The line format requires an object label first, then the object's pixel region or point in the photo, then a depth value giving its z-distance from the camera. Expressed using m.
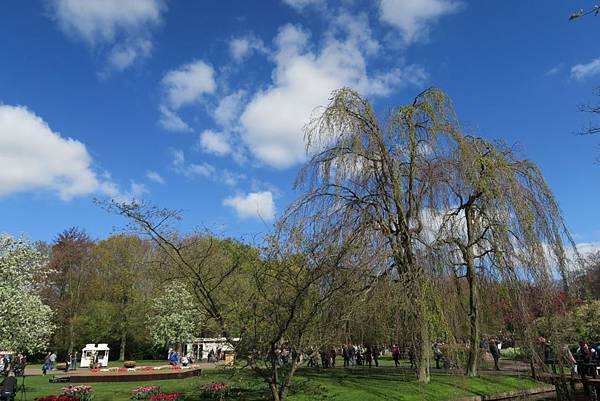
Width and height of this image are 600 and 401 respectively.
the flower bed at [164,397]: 15.60
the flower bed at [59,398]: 15.38
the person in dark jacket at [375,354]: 30.02
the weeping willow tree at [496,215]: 14.83
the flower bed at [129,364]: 29.85
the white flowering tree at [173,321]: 34.53
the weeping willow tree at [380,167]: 15.88
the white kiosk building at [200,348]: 41.13
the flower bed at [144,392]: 16.50
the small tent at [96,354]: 34.59
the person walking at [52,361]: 34.59
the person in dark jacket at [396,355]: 26.83
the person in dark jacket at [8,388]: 14.28
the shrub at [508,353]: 28.57
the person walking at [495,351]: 23.58
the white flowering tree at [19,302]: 19.86
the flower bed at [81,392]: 16.02
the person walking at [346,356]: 29.09
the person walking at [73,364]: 34.95
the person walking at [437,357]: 24.46
